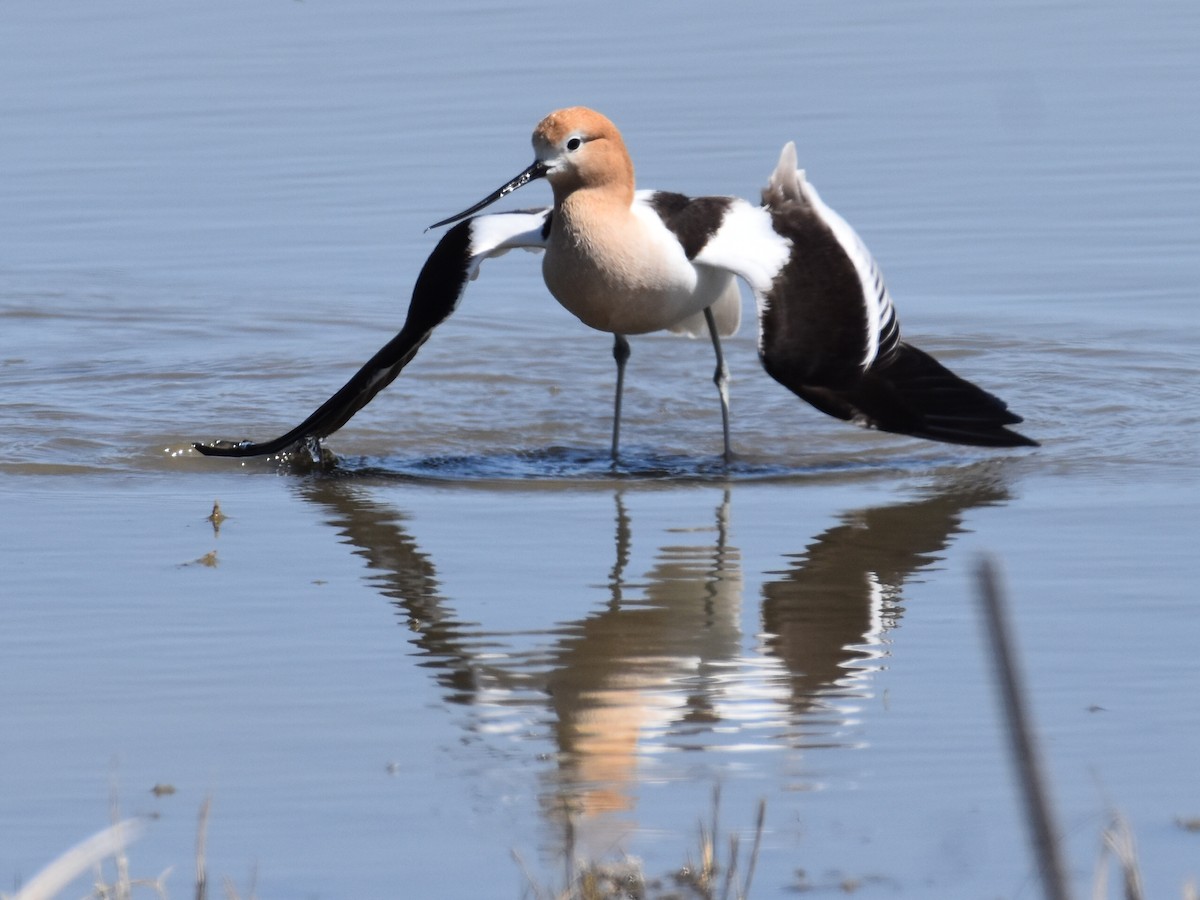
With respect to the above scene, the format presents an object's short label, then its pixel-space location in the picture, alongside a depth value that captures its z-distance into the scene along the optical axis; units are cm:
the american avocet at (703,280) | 1254
